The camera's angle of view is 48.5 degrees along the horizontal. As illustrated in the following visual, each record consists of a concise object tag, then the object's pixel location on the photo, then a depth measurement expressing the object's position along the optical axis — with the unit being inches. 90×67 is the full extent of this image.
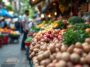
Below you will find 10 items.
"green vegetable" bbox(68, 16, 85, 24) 120.7
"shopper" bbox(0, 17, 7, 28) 333.9
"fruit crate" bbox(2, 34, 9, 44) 249.7
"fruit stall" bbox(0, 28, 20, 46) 248.6
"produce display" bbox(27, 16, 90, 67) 41.1
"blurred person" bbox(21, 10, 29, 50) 182.9
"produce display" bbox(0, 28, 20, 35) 258.4
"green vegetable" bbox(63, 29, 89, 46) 53.0
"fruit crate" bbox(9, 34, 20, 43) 258.5
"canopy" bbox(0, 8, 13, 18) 379.2
